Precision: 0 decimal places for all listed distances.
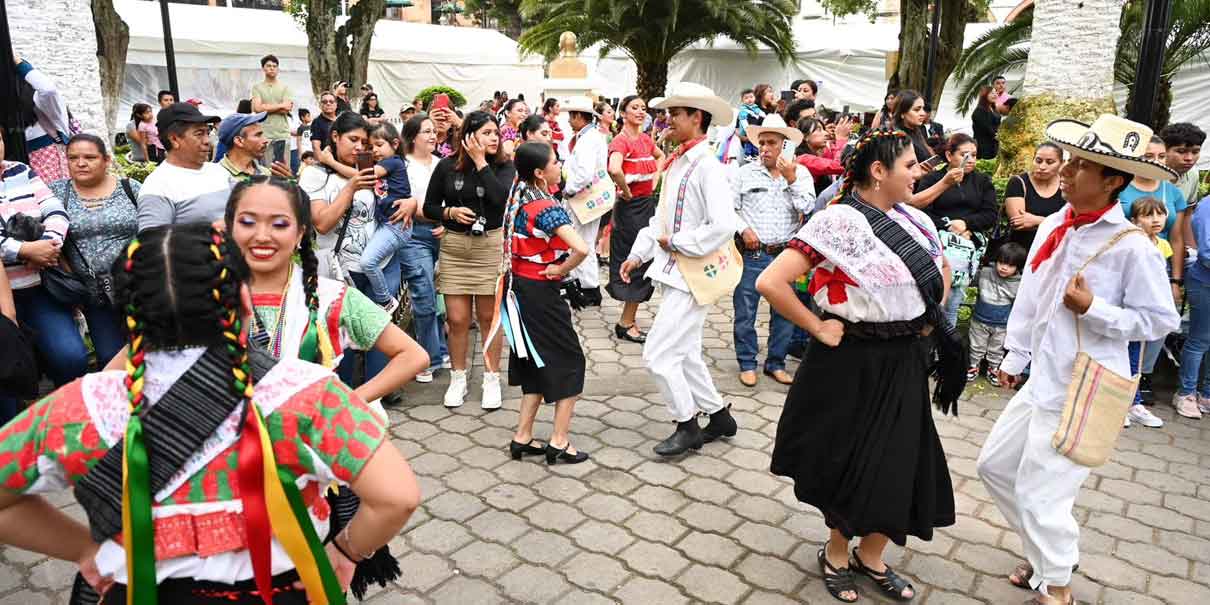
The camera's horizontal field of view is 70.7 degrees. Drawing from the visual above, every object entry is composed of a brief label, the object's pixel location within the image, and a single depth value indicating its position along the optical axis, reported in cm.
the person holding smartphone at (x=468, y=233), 554
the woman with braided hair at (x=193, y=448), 166
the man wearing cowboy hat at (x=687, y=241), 487
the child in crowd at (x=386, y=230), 563
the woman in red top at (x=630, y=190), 746
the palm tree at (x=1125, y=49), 1303
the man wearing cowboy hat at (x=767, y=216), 625
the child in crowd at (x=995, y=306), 638
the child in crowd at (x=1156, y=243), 527
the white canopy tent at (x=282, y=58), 2106
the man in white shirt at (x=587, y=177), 779
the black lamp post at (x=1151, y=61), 661
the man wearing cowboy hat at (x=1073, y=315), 325
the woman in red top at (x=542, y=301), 473
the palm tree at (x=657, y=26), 1905
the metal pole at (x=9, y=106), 471
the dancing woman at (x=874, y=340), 329
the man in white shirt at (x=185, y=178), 421
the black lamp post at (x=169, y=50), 1023
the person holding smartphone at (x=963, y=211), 623
